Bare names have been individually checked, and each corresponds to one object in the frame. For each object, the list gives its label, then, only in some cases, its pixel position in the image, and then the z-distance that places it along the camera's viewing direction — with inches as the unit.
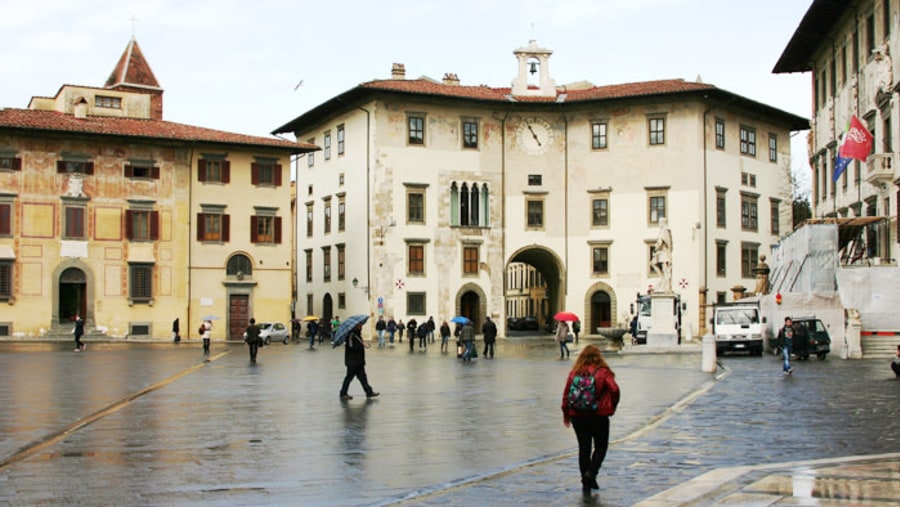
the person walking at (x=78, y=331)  1646.2
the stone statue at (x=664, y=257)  1563.7
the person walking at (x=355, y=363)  776.9
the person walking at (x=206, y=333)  1442.3
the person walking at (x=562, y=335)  1474.7
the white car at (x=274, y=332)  2158.0
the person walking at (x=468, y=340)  1407.5
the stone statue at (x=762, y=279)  2010.3
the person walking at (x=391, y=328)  2105.1
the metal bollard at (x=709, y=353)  1057.5
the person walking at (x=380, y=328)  2030.0
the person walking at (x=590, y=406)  379.2
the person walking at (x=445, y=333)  1855.3
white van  1491.1
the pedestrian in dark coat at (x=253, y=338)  1332.4
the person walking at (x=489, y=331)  1517.0
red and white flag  1487.5
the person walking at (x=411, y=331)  1849.2
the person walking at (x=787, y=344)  1003.3
